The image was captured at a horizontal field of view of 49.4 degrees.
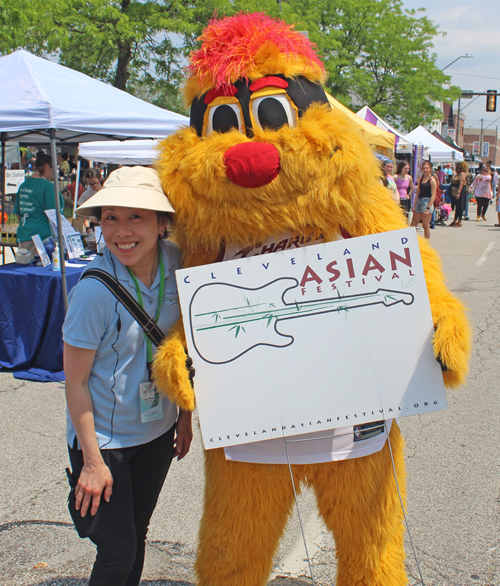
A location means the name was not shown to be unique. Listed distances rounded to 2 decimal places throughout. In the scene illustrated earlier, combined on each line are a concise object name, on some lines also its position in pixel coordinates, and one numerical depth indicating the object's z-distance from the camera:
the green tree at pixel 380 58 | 24.28
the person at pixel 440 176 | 21.43
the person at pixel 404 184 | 12.66
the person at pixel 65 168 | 19.69
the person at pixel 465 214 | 18.75
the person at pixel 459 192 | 16.25
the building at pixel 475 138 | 101.47
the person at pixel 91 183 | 9.86
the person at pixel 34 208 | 6.57
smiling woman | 1.71
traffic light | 29.23
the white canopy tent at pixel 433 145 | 19.23
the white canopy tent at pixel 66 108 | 4.77
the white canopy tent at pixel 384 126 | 12.10
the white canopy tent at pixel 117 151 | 9.47
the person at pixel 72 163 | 21.79
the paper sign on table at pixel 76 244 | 5.72
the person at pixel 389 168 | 10.40
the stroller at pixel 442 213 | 17.10
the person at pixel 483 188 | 16.66
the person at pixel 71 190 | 15.13
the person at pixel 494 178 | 23.33
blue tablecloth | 5.09
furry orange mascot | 1.73
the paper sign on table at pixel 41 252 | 5.40
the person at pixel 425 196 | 11.56
